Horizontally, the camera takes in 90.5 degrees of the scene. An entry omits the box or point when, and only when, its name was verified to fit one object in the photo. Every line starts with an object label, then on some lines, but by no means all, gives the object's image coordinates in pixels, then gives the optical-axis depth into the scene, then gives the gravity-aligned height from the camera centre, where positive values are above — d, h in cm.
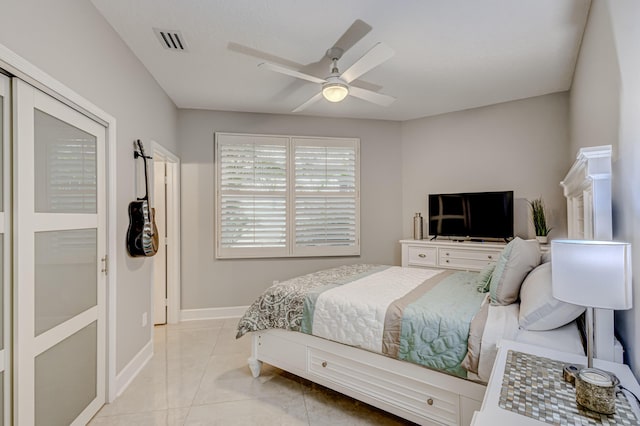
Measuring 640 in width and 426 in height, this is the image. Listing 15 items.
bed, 162 -75
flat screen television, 371 -1
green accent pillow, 233 -49
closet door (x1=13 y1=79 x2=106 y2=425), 153 -26
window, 419 +25
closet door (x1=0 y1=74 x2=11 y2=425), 144 -18
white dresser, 366 -49
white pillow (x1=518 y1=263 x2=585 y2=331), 156 -48
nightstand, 97 -62
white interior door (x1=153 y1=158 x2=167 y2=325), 392 -41
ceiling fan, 219 +109
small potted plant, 348 -11
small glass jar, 96 -55
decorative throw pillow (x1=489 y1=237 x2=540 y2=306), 197 -36
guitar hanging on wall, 265 -10
